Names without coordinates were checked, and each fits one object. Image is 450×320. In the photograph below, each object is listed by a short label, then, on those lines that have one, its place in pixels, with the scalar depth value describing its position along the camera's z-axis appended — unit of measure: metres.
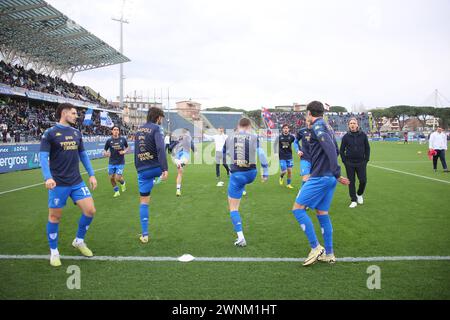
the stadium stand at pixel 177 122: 85.38
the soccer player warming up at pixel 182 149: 10.45
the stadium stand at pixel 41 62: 25.61
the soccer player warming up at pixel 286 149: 10.90
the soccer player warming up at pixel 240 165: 5.20
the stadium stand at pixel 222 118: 100.26
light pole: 40.55
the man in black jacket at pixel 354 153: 7.94
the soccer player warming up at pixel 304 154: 8.44
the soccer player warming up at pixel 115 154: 10.22
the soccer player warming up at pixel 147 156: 5.27
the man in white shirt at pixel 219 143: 12.75
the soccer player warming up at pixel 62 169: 4.46
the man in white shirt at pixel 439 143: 14.59
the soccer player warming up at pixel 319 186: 4.30
